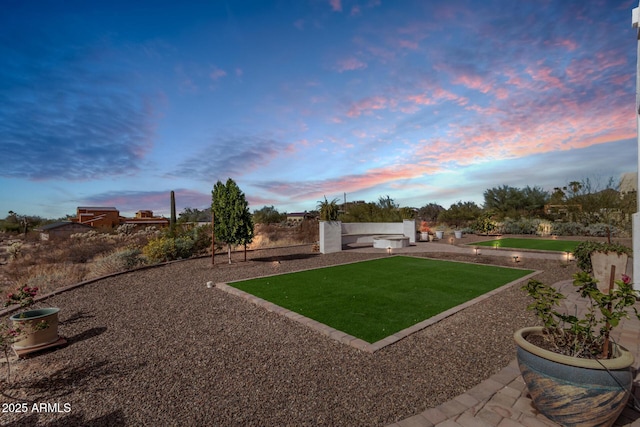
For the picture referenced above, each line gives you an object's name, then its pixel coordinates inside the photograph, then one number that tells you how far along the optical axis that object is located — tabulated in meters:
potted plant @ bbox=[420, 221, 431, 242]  19.02
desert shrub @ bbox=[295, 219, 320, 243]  19.29
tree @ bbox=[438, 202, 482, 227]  28.69
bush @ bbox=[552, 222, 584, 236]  19.27
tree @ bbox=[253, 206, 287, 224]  35.09
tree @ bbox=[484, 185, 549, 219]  28.70
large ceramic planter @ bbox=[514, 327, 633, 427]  1.98
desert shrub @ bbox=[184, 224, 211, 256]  12.64
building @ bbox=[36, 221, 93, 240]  22.58
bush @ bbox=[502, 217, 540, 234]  21.33
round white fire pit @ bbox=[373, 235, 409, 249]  15.05
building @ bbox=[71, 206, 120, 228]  34.78
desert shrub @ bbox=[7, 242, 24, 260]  13.95
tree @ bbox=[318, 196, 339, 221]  14.06
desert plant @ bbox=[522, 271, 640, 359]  2.18
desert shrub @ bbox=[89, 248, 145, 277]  9.51
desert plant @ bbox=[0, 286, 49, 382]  3.32
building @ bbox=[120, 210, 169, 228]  38.05
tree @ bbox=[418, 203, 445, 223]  43.36
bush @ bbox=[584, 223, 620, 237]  17.45
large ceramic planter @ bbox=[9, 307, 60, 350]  3.83
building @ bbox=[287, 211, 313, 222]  65.80
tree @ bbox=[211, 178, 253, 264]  9.85
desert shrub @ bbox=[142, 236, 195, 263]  10.88
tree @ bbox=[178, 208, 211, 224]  41.34
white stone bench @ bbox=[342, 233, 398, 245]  17.17
